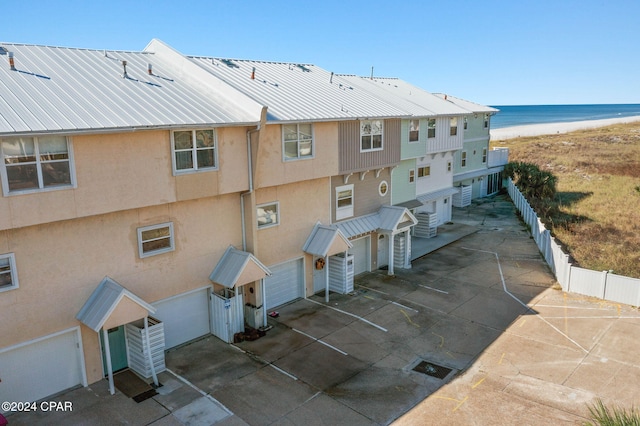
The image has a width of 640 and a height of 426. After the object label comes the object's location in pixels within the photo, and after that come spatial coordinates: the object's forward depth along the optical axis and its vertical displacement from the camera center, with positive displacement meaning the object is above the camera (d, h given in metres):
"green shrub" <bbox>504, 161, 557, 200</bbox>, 38.12 -4.66
